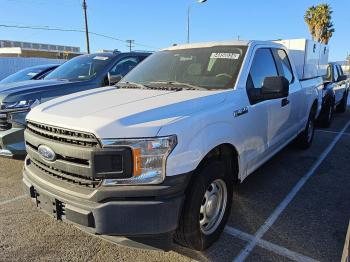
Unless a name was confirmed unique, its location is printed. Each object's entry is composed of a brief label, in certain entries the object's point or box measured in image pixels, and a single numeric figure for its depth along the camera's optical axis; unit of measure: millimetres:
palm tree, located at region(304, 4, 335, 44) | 34594
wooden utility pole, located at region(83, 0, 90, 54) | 28964
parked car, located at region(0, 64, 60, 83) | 7988
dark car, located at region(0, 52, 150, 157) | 4488
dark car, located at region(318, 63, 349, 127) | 8690
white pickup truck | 2273
